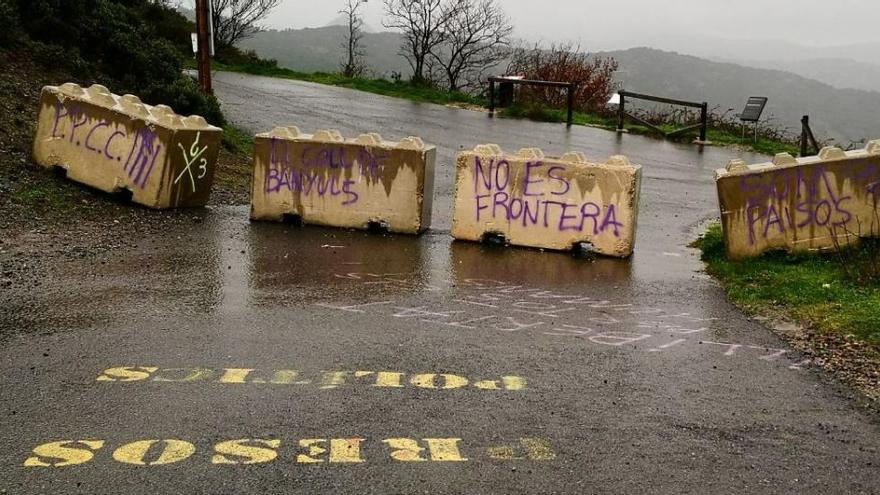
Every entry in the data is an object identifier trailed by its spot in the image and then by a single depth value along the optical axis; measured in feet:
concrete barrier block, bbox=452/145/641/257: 33.65
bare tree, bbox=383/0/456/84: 123.24
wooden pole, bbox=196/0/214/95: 53.21
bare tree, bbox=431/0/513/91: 123.44
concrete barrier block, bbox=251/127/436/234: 35.55
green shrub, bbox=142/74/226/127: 52.31
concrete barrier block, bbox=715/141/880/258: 31.42
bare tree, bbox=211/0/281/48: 135.33
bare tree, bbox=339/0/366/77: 138.21
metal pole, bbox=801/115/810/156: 60.59
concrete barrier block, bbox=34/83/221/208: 36.35
